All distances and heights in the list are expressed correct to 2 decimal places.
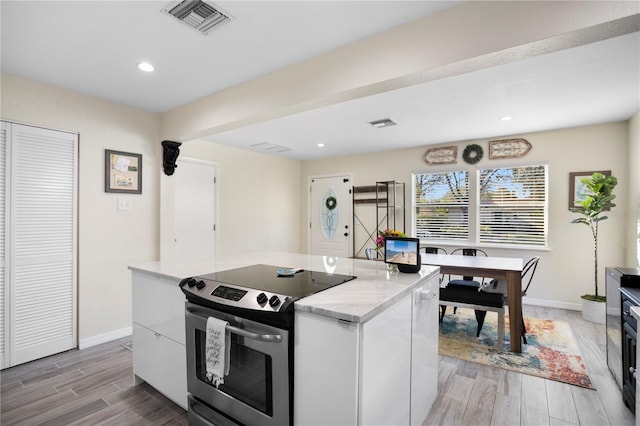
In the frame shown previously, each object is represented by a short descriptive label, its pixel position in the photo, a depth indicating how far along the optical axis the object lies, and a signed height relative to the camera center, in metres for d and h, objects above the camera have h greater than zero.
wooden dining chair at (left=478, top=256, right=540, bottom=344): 3.15 -0.79
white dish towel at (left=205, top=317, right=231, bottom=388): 1.53 -0.67
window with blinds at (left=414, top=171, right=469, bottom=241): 4.98 +0.13
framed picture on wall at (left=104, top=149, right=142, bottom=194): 3.25 +0.44
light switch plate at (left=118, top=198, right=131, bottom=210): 3.35 +0.10
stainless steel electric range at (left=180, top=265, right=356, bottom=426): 1.35 -0.59
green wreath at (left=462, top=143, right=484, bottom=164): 4.75 +0.91
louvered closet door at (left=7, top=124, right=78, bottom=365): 2.71 -0.27
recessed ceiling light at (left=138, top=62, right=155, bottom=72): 2.46 +1.16
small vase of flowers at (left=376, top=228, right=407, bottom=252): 2.01 -0.15
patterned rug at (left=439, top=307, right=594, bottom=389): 2.58 -1.28
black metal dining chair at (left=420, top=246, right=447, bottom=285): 4.36 -0.51
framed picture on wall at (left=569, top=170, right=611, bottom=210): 4.09 +0.34
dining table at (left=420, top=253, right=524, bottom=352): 2.92 -0.58
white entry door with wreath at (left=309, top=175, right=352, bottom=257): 6.16 -0.05
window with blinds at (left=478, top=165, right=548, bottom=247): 4.39 +0.12
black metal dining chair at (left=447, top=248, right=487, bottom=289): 3.58 -0.60
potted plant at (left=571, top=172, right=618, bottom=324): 3.61 +0.05
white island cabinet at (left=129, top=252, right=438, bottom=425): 1.21 -0.60
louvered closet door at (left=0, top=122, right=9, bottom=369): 2.62 -0.23
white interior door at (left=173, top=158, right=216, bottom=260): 4.33 +0.07
